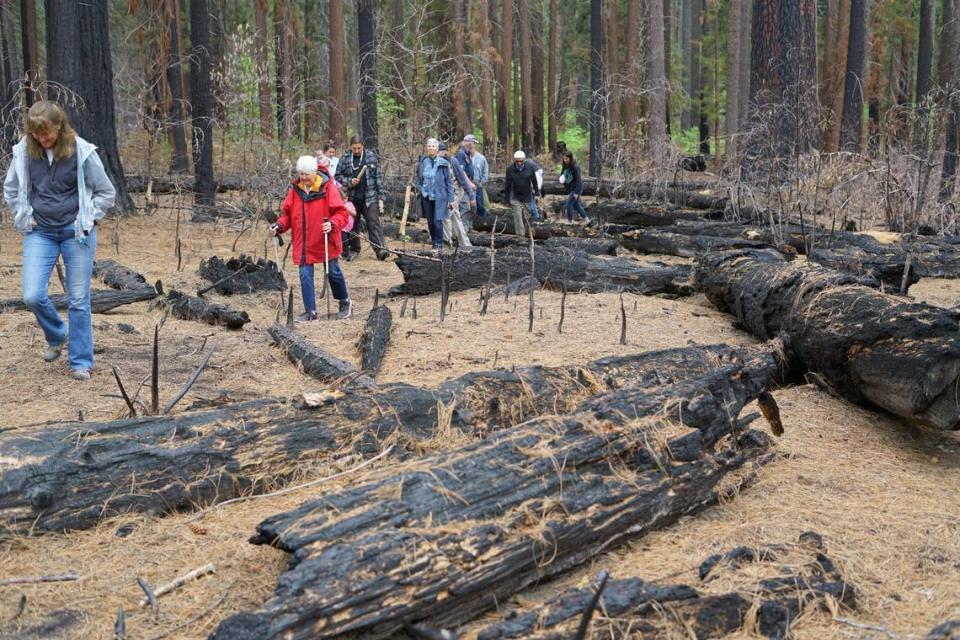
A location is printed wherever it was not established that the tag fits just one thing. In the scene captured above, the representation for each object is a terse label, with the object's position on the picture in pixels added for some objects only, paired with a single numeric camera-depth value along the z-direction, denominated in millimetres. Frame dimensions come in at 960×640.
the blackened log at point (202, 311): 8227
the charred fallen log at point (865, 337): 5414
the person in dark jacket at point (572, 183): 18047
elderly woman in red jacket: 8555
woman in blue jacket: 13414
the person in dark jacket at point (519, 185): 16375
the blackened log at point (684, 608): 3084
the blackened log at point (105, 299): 8633
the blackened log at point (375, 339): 6679
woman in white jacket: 6055
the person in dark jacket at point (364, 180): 12961
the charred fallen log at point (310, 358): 6468
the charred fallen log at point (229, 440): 3936
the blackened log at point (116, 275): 9828
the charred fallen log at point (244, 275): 10133
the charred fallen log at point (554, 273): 10266
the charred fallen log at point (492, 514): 3092
